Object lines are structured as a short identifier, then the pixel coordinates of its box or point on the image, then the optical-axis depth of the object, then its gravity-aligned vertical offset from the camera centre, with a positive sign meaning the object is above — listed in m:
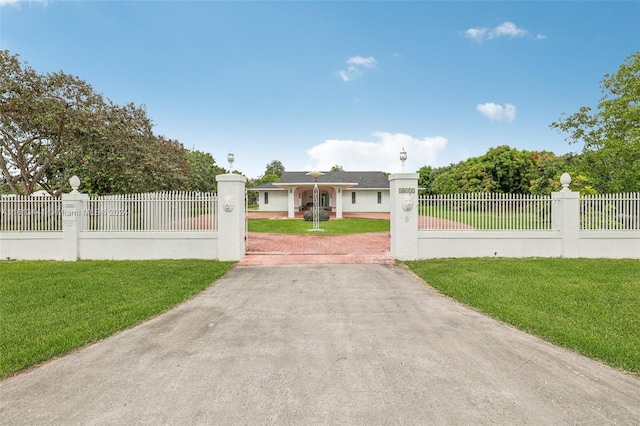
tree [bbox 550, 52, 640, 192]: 11.91 +3.26
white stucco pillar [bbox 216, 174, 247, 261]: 8.89 -0.26
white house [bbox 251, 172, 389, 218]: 29.42 +1.62
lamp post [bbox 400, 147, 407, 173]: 9.40 +1.65
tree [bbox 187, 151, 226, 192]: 33.84 +5.03
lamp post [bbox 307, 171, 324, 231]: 17.14 +0.14
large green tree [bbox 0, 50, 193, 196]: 12.90 +3.49
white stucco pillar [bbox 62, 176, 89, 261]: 9.16 -0.37
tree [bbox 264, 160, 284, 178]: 74.29 +10.68
